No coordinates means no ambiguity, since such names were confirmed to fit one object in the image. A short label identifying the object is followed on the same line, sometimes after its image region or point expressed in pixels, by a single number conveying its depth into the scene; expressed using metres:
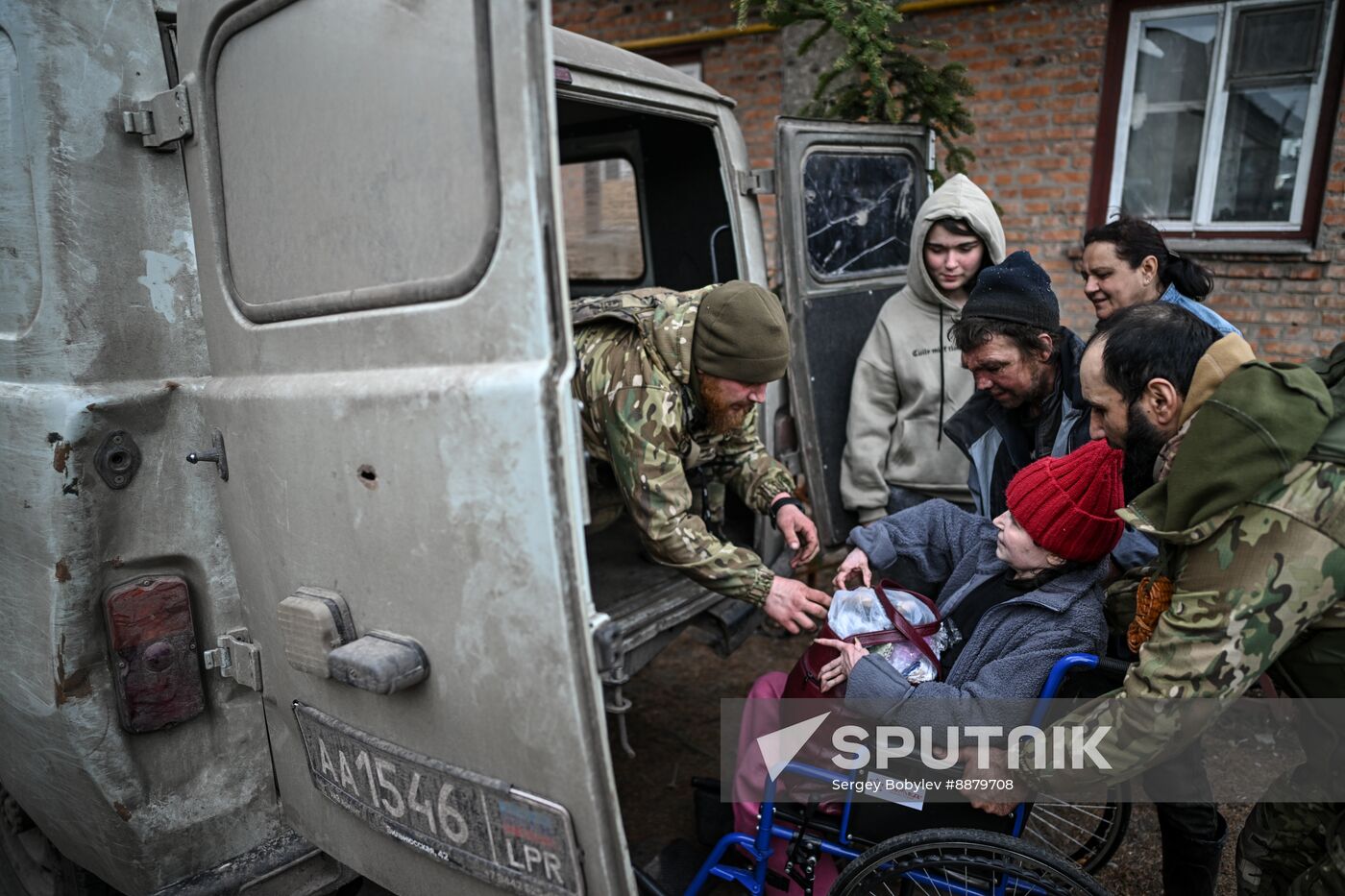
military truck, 1.23
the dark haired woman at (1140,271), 2.79
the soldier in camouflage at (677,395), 2.15
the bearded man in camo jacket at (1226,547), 1.41
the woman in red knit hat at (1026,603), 1.82
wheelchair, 1.71
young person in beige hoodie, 3.02
